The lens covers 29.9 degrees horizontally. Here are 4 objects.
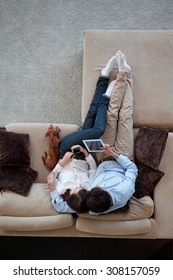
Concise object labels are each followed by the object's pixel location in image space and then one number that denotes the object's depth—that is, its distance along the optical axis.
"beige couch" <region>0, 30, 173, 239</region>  2.18
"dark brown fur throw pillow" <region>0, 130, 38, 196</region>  2.25
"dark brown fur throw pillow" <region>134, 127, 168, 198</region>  2.26
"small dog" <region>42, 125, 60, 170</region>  2.31
